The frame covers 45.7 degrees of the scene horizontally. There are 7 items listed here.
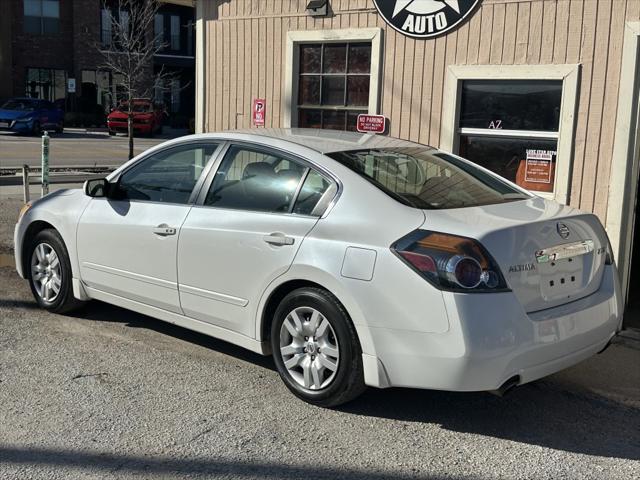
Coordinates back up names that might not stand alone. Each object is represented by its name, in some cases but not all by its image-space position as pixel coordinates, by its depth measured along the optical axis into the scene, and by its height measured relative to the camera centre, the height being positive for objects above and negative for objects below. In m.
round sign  7.08 +0.95
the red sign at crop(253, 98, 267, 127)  8.68 -0.01
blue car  30.47 -0.58
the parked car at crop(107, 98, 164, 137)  33.53 -0.59
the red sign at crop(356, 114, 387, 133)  7.75 -0.10
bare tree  22.98 +2.22
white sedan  3.72 -0.81
